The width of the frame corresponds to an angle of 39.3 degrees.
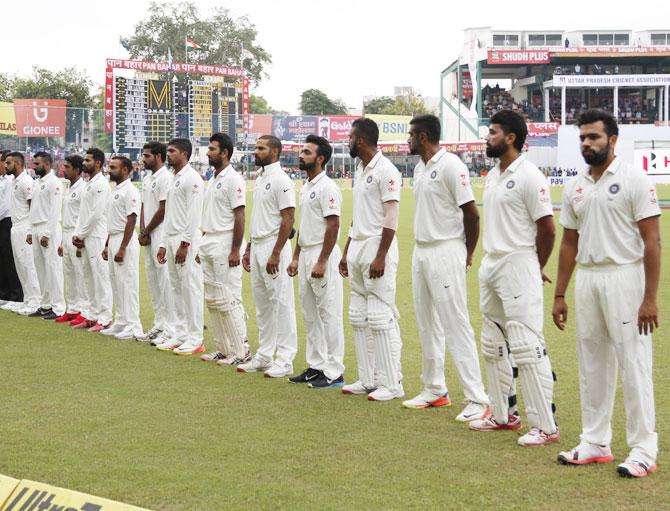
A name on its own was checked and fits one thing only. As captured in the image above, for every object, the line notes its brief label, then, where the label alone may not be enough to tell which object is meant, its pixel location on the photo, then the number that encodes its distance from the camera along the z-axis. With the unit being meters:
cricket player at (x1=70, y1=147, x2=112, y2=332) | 11.63
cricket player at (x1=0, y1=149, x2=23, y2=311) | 13.45
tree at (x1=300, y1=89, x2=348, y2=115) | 103.62
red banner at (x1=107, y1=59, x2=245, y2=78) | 47.50
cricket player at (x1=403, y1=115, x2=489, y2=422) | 6.94
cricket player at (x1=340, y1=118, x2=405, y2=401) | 7.62
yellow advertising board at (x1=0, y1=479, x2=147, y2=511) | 4.34
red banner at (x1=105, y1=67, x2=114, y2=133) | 37.38
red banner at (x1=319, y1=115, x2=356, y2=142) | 53.83
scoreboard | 37.75
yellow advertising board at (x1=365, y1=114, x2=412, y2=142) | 66.50
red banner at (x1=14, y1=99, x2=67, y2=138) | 37.31
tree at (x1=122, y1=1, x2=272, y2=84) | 79.38
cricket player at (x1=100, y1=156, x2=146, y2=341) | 10.98
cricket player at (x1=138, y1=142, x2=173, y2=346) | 10.54
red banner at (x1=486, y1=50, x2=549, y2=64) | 75.38
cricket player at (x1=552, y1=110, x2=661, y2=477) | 5.36
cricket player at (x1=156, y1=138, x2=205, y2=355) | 10.04
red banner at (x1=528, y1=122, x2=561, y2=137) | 69.06
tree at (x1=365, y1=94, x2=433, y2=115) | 100.07
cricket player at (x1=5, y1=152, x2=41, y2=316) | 12.99
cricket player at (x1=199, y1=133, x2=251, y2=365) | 9.38
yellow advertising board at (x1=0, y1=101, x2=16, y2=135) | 39.49
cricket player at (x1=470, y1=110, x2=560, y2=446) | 6.18
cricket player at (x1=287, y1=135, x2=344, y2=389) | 8.30
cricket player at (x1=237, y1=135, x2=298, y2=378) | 8.80
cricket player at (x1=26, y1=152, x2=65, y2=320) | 12.57
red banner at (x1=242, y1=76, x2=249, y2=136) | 47.00
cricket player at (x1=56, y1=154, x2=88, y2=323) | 12.15
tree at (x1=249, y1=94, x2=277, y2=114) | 102.12
